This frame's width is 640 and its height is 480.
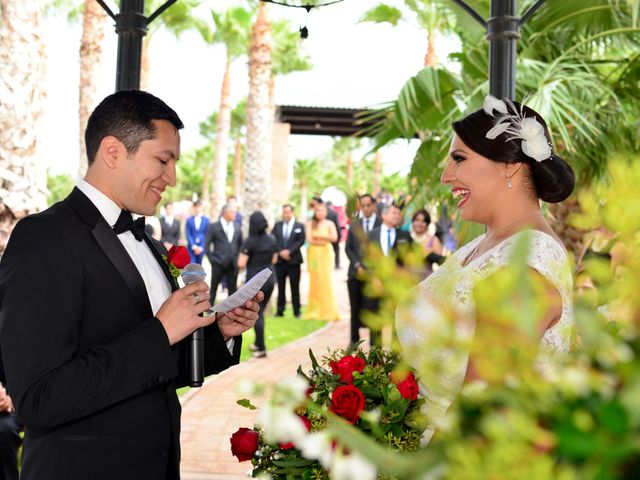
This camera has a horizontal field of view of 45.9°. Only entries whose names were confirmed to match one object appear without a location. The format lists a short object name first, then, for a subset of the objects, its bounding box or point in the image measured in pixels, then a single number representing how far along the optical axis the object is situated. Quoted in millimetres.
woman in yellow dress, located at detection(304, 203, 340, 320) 14500
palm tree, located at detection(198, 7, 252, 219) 28291
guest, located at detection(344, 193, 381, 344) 10539
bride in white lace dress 2383
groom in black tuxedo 1946
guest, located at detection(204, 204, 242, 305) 13078
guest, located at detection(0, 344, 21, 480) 3371
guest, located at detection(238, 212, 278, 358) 11133
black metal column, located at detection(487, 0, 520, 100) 3486
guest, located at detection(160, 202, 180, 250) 17984
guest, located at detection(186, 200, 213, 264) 17386
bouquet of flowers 1988
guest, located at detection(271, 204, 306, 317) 14352
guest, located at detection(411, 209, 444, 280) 10844
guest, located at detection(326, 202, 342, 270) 16688
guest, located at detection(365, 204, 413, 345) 10211
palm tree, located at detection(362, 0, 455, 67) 8406
